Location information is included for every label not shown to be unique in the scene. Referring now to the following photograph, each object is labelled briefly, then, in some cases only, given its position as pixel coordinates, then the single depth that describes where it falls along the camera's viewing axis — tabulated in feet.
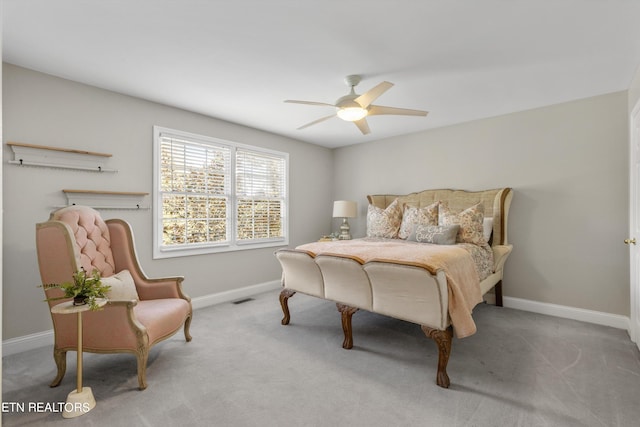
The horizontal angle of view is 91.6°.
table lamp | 16.92
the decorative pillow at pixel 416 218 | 13.51
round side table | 6.34
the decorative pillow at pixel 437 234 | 11.79
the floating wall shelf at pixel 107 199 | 9.91
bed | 7.60
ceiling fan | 8.99
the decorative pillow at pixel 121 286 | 8.18
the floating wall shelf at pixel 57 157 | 9.03
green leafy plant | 6.55
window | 12.32
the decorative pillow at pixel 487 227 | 12.73
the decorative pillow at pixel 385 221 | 14.65
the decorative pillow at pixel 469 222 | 11.97
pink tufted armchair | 7.24
